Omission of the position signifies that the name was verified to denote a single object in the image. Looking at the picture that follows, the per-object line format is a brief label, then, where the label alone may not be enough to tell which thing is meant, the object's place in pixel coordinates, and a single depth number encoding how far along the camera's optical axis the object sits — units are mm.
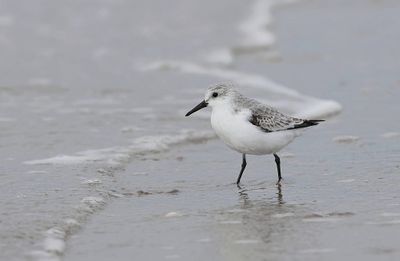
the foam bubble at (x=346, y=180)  13672
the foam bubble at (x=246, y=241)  10445
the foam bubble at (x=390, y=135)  16753
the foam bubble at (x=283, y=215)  11750
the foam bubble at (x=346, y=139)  16719
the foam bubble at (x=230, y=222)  11508
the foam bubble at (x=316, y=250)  10000
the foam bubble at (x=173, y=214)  11992
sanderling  13875
